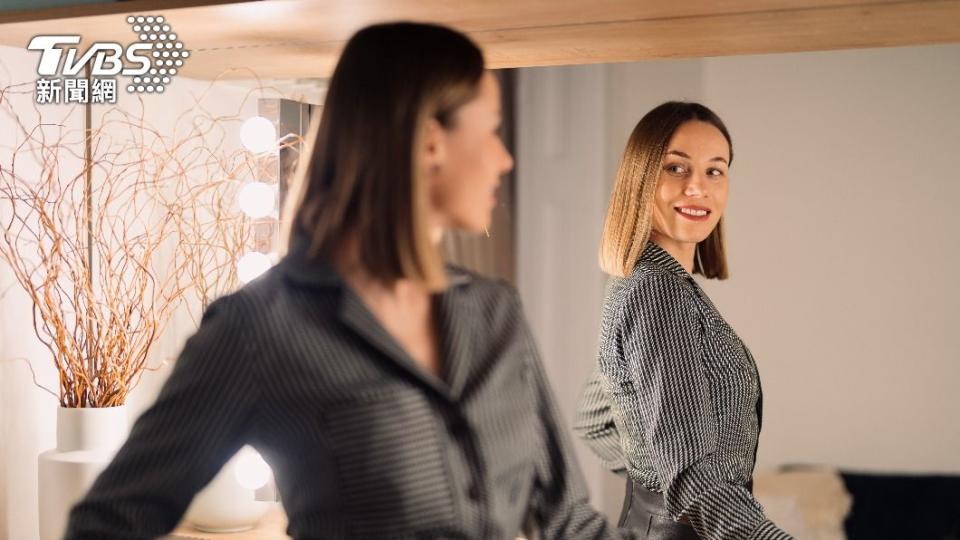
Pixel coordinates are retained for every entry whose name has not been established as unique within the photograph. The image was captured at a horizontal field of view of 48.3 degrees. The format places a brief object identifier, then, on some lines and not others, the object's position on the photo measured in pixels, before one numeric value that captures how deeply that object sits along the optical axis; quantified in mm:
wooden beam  1616
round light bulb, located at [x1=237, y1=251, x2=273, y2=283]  2310
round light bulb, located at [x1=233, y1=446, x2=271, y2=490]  2283
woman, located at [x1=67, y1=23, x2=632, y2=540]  1043
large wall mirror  2150
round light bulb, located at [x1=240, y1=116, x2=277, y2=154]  2314
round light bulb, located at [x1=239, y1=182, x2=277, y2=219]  2322
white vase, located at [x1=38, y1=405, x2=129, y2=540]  2201
